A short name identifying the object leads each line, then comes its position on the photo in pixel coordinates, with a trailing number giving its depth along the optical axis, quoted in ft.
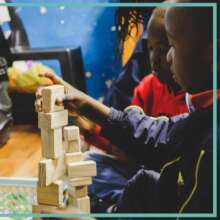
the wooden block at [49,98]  4.08
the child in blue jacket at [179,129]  3.97
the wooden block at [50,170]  4.10
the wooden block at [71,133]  4.26
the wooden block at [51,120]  4.09
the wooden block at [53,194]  4.19
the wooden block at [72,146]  4.26
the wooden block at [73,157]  4.26
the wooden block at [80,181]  4.28
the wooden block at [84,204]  4.33
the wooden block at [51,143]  4.12
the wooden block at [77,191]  4.33
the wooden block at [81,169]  4.25
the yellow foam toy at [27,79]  5.11
